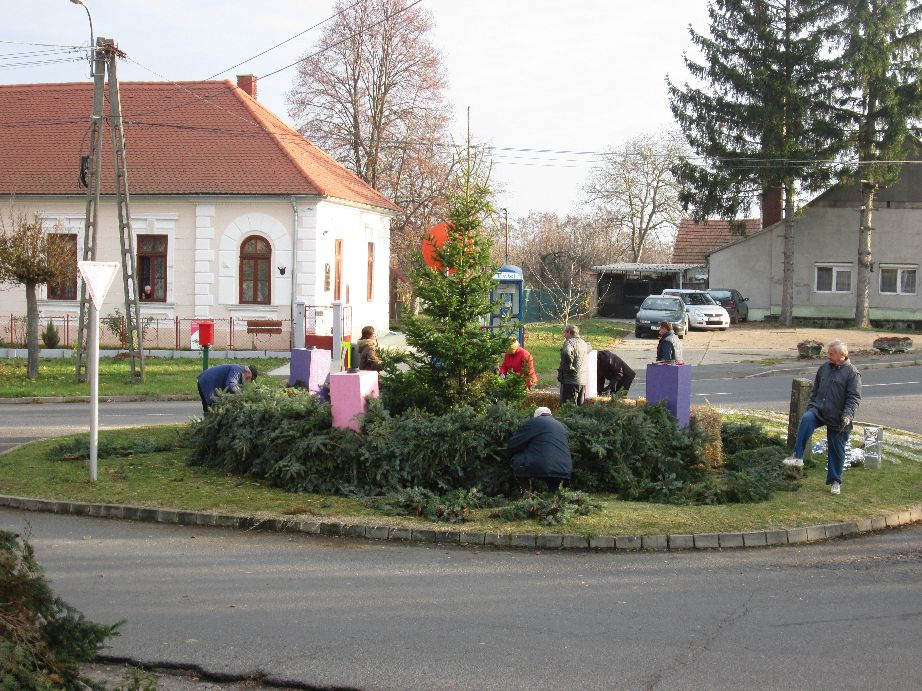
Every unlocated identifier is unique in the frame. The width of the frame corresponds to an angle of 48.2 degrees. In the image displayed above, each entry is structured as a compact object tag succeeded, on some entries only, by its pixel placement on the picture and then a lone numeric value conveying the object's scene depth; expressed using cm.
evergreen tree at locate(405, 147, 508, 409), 1295
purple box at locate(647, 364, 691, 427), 1301
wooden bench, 3100
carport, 5419
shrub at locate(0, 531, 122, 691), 441
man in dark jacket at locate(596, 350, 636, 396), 1692
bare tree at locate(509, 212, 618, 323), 5641
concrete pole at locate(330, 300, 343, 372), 2453
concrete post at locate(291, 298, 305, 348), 2886
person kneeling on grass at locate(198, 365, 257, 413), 1448
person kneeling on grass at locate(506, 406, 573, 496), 1109
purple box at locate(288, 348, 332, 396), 1527
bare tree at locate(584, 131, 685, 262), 7519
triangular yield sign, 1233
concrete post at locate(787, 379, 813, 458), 1362
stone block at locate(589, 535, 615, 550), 967
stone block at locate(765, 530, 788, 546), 990
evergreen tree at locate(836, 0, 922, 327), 4131
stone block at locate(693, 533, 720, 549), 973
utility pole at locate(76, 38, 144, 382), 2216
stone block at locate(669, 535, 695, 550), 971
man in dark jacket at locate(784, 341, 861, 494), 1162
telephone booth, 2917
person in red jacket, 1382
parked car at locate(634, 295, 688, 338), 3922
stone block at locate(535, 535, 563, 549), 971
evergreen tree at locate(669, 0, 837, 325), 4241
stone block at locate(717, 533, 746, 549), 977
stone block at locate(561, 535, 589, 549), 970
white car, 4256
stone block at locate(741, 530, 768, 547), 983
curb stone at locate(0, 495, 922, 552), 970
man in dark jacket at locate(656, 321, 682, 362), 1878
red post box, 2370
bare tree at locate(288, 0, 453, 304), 4322
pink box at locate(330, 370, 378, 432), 1230
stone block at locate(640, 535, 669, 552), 969
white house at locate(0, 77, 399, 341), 3181
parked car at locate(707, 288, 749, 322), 4678
